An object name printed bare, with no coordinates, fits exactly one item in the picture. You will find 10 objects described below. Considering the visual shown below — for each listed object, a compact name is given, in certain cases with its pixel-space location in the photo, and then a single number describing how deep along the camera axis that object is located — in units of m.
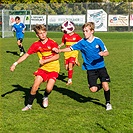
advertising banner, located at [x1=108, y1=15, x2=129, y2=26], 39.03
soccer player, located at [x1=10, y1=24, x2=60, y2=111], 7.16
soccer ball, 9.96
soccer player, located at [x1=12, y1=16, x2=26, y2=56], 19.22
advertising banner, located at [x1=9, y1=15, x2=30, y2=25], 37.54
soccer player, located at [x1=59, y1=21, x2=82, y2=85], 10.28
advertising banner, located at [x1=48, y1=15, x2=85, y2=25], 39.00
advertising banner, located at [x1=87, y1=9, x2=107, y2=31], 38.38
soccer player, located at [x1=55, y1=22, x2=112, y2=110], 7.04
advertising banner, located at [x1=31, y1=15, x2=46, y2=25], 39.44
